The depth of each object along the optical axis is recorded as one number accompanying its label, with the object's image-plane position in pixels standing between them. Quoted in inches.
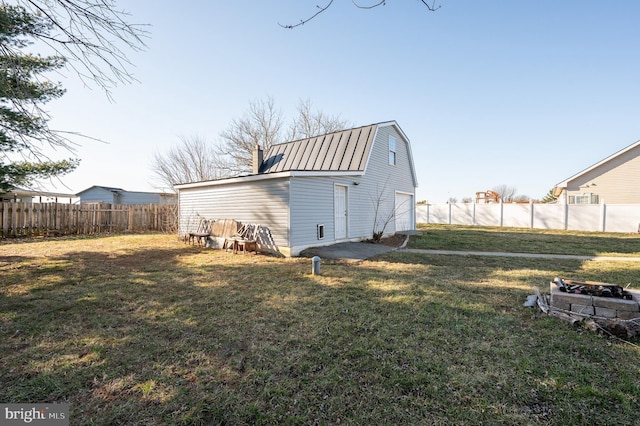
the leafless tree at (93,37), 111.0
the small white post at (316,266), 260.8
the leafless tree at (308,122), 972.6
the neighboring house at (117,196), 1079.0
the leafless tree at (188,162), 976.9
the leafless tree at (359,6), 99.2
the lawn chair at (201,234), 447.2
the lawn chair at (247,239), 380.3
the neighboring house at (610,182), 696.4
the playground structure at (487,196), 1171.2
